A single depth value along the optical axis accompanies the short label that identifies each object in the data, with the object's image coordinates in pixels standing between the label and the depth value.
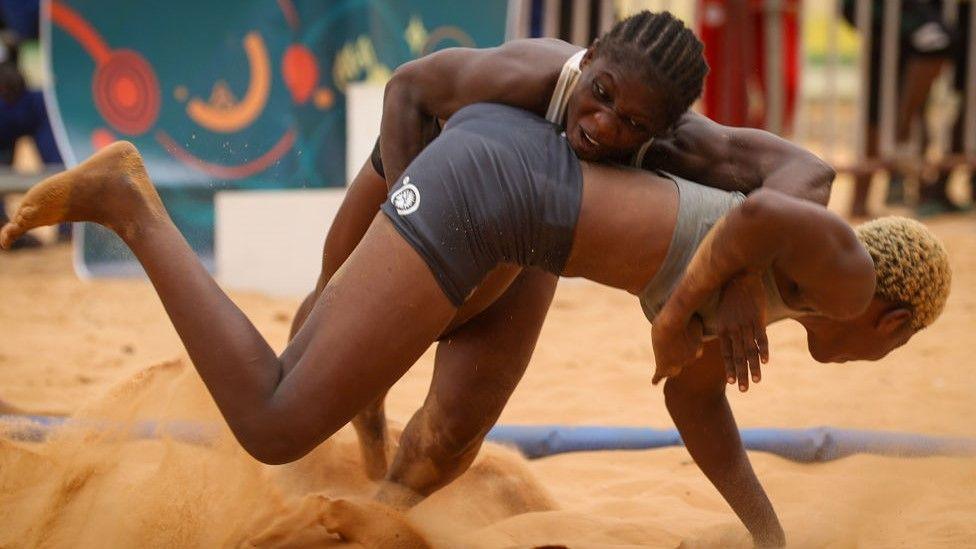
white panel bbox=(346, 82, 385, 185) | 13.07
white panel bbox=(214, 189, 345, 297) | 12.62
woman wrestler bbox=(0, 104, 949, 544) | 4.71
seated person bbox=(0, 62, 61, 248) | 16.25
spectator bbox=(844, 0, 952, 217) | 17.09
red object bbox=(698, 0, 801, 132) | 16.72
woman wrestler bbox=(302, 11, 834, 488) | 4.87
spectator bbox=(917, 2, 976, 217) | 17.67
